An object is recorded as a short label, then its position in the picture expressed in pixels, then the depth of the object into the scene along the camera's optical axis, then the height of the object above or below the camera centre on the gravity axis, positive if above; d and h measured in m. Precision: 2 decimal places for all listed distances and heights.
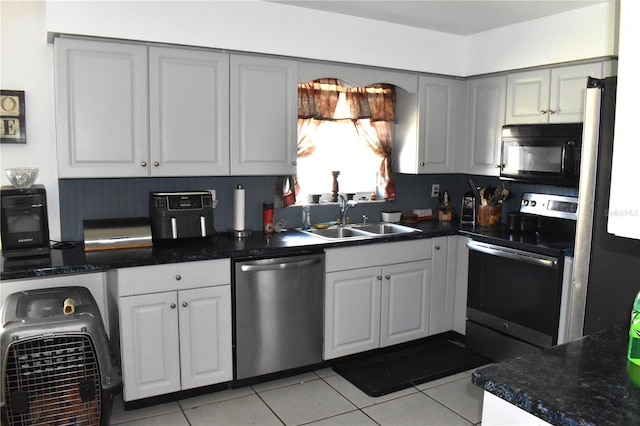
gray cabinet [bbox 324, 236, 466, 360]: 3.41 -0.86
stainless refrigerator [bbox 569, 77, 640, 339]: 2.22 -0.32
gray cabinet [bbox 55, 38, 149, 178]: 2.78 +0.30
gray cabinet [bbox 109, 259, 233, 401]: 2.79 -0.88
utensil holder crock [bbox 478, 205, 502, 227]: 4.01 -0.34
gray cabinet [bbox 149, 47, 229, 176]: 2.98 +0.31
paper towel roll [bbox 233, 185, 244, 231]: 3.41 -0.28
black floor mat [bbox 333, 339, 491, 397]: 3.26 -1.31
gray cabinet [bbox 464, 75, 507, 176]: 3.88 +0.36
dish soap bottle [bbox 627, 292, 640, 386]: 1.46 -0.49
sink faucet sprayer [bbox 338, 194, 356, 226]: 3.99 -0.30
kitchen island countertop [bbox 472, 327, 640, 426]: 1.24 -0.55
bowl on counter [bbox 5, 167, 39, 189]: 2.82 -0.07
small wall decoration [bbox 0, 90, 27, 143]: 2.91 +0.25
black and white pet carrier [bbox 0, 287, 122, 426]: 2.39 -0.96
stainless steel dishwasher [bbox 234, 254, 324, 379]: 3.07 -0.88
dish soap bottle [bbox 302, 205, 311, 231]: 3.88 -0.36
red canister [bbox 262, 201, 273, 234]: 3.58 -0.34
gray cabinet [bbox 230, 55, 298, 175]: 3.20 +0.32
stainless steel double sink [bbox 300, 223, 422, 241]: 3.79 -0.46
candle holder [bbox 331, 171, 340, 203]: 4.02 -0.17
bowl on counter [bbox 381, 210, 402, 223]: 4.17 -0.37
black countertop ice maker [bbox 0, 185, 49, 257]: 2.72 -0.31
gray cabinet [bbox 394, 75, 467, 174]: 3.98 +0.32
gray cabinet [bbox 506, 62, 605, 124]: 3.35 +0.53
